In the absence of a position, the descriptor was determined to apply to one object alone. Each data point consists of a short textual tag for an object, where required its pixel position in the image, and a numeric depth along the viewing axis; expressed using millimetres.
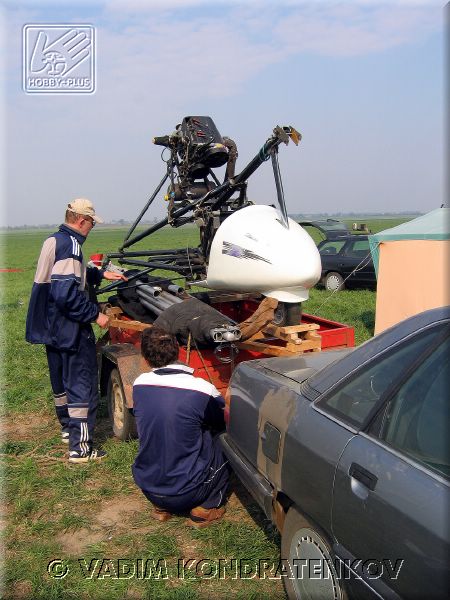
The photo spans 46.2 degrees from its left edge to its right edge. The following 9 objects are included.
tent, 7652
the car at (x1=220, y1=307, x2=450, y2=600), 1708
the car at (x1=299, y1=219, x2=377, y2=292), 13984
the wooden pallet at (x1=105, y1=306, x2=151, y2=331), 5062
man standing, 4492
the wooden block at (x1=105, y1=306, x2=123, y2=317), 5805
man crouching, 3354
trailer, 4340
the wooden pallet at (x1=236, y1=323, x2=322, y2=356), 4305
